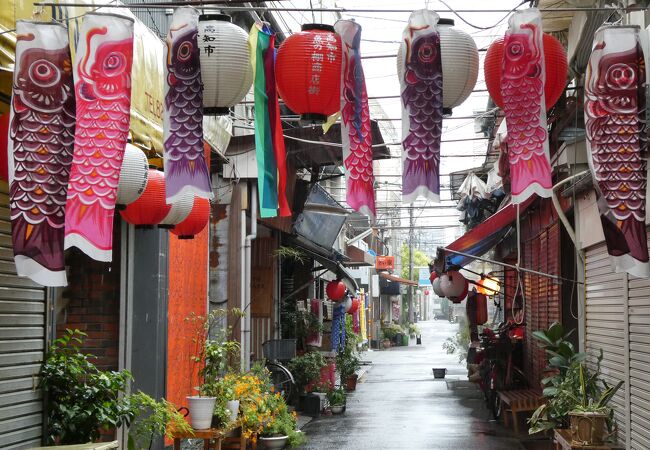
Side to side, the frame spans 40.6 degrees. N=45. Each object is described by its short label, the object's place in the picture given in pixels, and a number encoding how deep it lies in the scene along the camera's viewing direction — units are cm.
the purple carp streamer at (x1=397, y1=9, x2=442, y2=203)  669
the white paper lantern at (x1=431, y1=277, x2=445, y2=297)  2169
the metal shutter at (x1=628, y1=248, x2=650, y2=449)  954
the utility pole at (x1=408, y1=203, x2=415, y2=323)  8262
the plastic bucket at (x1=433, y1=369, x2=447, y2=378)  3175
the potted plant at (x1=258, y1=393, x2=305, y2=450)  1466
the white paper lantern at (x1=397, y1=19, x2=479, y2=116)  680
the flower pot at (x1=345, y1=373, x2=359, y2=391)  2684
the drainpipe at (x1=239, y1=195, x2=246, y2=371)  1736
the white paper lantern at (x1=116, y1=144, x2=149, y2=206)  808
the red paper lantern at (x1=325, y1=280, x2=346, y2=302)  2441
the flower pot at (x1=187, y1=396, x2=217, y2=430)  1153
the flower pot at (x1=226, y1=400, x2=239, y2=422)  1240
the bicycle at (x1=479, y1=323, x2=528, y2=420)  1986
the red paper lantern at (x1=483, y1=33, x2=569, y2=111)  701
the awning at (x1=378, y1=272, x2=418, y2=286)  5554
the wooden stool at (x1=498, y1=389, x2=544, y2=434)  1669
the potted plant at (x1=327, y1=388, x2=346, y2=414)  2078
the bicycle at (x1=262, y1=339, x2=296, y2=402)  1909
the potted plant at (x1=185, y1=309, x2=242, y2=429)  1158
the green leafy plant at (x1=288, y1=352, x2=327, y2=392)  2033
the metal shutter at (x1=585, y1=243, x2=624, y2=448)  1090
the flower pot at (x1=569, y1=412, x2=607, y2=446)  1013
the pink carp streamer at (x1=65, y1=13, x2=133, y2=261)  605
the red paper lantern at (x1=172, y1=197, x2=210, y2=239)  1059
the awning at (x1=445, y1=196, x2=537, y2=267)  1702
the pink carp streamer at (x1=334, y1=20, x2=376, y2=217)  704
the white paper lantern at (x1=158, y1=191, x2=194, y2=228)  957
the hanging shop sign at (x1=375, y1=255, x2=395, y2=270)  5459
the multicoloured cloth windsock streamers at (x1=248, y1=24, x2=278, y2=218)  729
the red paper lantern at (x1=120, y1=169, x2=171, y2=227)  912
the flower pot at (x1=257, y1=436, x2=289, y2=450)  1470
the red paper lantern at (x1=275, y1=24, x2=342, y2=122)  700
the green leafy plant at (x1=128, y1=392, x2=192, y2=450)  913
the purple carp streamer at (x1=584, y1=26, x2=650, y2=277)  632
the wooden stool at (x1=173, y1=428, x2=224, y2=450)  1120
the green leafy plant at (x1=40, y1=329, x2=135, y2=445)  846
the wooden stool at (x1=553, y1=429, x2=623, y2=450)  998
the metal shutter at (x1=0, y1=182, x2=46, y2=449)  780
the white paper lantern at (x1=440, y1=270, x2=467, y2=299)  2080
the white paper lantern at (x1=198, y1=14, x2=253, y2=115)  675
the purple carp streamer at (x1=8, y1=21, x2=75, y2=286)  595
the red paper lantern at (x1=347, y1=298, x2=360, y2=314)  2823
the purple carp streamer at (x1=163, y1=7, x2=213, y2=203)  659
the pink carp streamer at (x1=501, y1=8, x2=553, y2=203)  654
